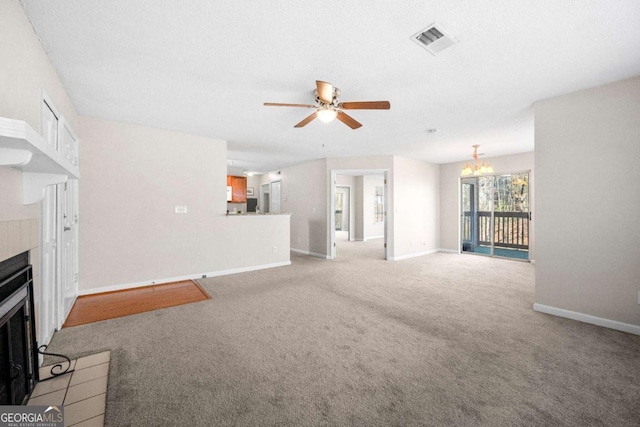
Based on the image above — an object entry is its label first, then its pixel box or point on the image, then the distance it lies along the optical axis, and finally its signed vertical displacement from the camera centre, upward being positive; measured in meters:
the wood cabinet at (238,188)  7.36 +0.72
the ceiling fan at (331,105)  2.42 +1.08
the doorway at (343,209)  9.98 +0.16
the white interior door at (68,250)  2.80 -0.42
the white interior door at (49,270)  2.18 -0.49
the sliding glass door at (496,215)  6.52 -0.07
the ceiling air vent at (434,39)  1.90 +1.30
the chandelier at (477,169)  5.57 +0.91
